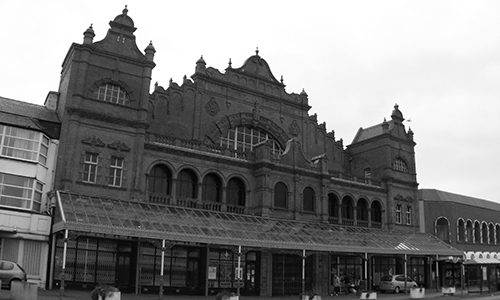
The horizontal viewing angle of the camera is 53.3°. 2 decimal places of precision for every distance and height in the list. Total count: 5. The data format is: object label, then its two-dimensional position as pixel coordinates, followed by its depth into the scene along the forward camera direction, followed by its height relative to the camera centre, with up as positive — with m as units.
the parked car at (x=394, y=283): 38.22 -2.09
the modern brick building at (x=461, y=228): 47.44 +3.09
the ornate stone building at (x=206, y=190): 28.28 +4.16
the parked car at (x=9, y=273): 23.13 -1.37
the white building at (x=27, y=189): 26.00 +2.95
